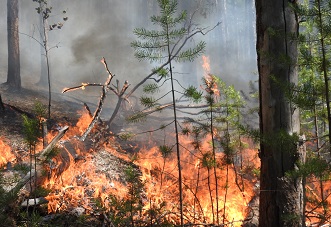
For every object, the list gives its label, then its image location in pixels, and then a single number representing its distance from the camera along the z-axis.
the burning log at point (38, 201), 4.05
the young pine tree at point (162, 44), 3.51
